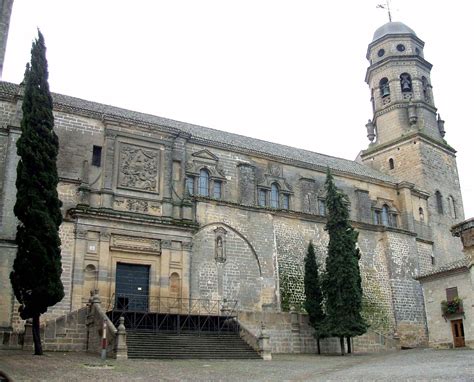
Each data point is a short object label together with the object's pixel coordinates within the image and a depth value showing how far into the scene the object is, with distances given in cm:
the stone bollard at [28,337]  2052
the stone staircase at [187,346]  2000
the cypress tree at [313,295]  2653
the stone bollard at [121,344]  1844
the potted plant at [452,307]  2652
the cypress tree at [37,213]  1888
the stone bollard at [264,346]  2164
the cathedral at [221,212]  2502
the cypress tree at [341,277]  2516
